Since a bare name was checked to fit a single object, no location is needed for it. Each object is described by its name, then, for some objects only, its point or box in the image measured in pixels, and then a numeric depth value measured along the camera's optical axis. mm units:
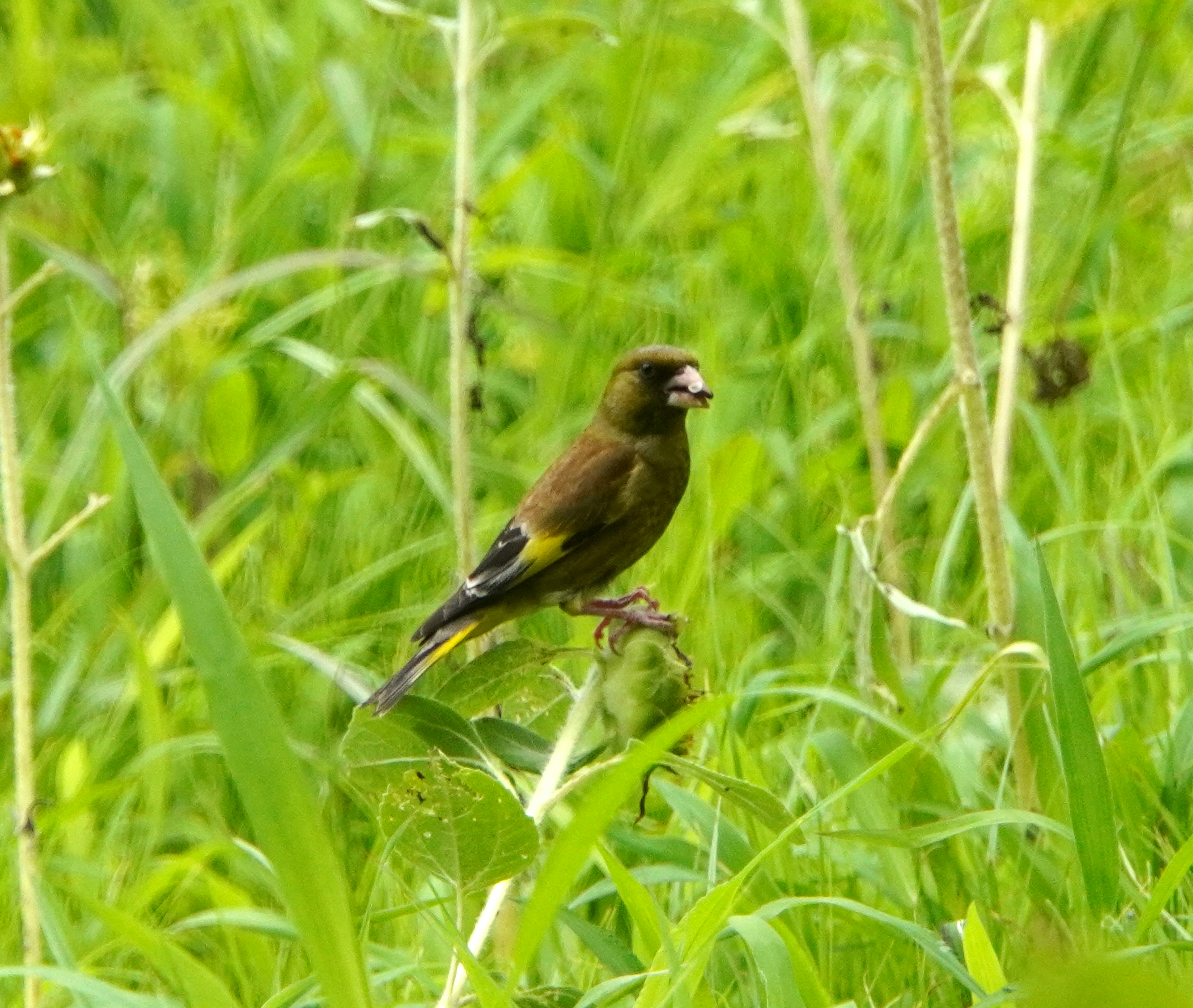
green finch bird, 5859
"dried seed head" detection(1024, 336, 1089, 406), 8062
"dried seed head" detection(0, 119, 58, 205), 5676
